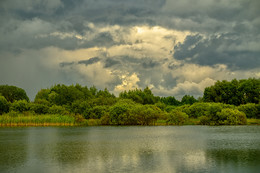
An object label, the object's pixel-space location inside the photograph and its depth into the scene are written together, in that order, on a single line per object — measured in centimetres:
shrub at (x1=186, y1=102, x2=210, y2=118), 8362
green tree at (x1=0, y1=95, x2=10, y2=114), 9588
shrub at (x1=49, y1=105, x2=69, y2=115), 9147
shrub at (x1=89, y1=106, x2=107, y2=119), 8724
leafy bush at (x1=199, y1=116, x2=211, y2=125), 7616
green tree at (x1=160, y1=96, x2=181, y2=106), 15810
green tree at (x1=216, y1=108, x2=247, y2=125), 7250
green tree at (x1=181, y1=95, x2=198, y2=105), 15588
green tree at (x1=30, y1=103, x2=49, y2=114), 9188
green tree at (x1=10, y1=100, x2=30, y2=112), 9161
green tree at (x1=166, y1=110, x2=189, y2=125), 7631
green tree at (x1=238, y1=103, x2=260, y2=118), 8155
